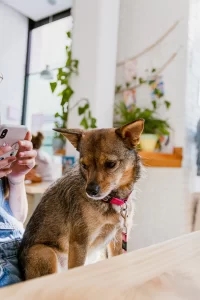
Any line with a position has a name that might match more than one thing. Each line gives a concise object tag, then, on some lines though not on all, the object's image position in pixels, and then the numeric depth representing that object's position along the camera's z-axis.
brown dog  1.07
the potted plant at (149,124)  2.86
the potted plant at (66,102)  2.97
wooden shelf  2.67
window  4.07
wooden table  0.39
